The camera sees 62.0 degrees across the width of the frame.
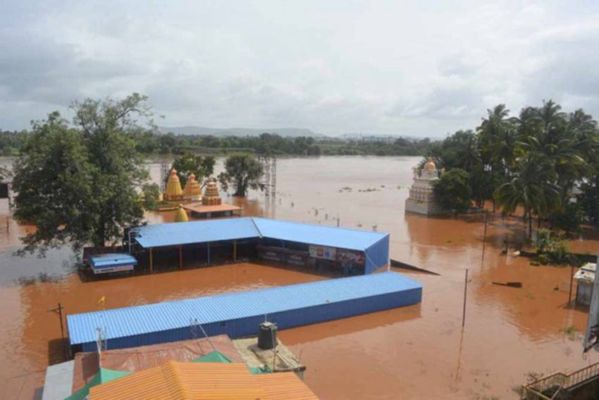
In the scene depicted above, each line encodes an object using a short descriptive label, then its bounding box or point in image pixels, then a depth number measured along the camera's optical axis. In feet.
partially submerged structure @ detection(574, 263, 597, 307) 69.82
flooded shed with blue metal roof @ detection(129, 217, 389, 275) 84.43
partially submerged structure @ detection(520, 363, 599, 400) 41.14
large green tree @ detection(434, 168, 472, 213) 148.05
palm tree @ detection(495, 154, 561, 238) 107.65
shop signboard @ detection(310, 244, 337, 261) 86.07
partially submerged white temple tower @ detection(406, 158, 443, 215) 152.25
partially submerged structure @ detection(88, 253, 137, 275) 77.53
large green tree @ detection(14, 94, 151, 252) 78.23
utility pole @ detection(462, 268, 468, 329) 64.57
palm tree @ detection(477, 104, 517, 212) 145.28
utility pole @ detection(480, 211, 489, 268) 97.10
